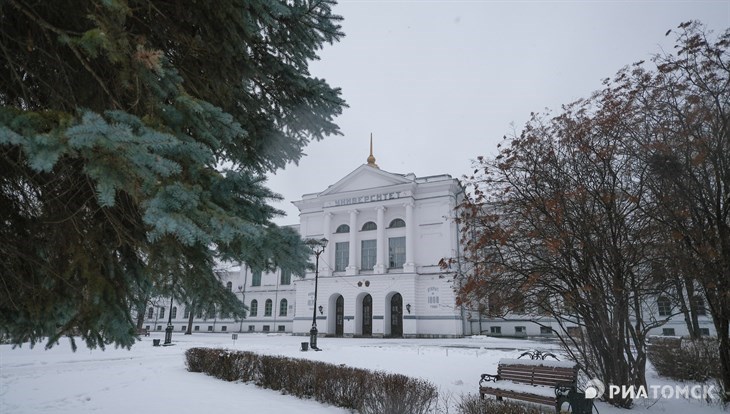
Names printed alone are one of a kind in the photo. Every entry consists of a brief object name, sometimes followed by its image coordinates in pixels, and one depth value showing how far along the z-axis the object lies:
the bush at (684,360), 9.84
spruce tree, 2.16
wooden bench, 6.75
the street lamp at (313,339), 19.41
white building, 32.25
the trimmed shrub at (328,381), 5.82
